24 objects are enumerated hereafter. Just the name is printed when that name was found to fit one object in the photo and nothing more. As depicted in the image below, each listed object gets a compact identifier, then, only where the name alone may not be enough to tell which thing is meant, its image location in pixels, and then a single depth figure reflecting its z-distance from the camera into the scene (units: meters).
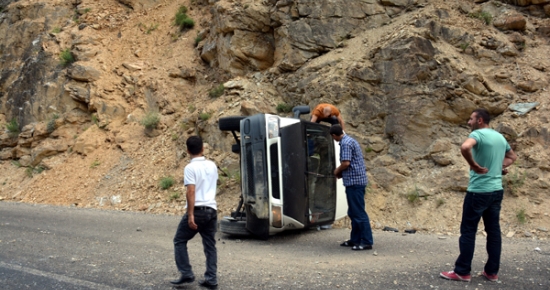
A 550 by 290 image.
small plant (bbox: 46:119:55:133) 16.78
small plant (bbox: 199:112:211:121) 13.70
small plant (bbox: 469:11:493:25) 12.03
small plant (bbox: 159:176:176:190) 12.54
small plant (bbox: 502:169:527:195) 8.98
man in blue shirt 6.61
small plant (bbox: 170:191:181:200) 12.02
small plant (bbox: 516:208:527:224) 8.32
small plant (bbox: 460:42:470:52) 11.56
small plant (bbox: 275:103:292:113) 12.97
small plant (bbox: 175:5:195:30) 18.22
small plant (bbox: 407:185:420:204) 9.66
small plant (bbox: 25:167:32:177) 16.02
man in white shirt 4.55
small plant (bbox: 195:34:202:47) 17.31
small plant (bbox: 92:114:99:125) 16.39
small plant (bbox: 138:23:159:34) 19.05
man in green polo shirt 4.73
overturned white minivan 7.04
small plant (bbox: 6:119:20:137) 18.05
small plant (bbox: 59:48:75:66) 17.77
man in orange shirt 8.95
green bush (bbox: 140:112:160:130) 15.17
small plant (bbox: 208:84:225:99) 14.93
